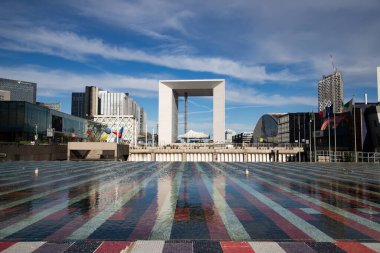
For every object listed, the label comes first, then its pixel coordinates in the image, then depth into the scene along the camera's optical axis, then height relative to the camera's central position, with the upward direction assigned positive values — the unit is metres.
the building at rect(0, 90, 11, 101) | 171.48 +25.81
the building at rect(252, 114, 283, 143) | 186.50 +10.52
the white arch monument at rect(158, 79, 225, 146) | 96.12 +12.13
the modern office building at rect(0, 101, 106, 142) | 71.62 +5.22
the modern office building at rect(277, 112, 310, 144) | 159.62 +10.01
